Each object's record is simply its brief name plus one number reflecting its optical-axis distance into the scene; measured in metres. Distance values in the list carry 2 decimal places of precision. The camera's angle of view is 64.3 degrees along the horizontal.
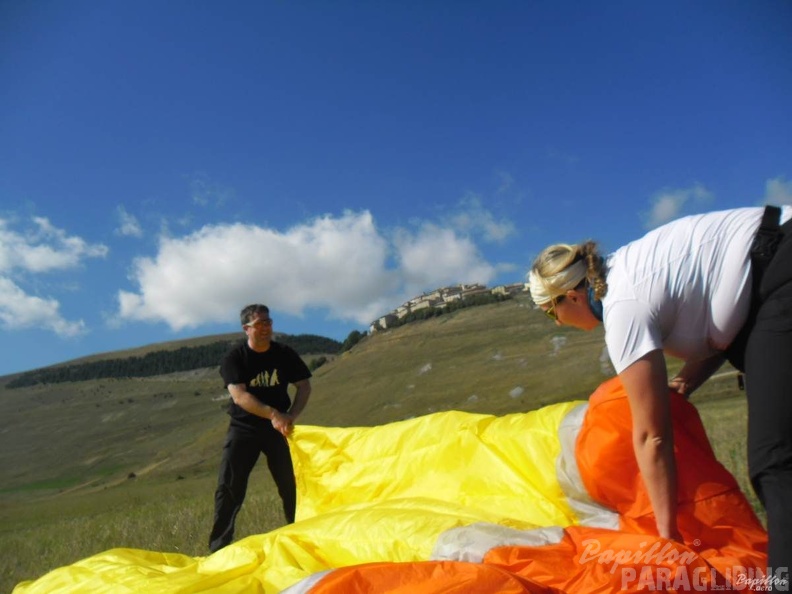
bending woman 2.48
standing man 5.52
